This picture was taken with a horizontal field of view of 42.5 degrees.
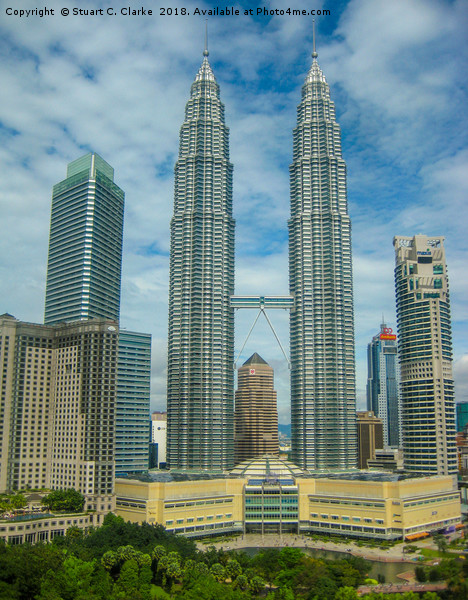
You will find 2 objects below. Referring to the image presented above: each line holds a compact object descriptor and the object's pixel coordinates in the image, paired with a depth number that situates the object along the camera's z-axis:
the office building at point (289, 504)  169.50
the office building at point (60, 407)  181.38
